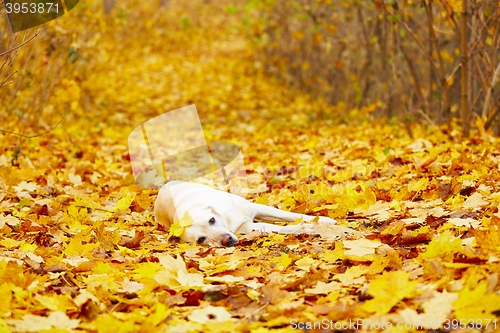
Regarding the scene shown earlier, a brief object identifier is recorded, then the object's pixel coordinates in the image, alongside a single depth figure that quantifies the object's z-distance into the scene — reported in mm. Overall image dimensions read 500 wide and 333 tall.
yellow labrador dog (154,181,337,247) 7148
